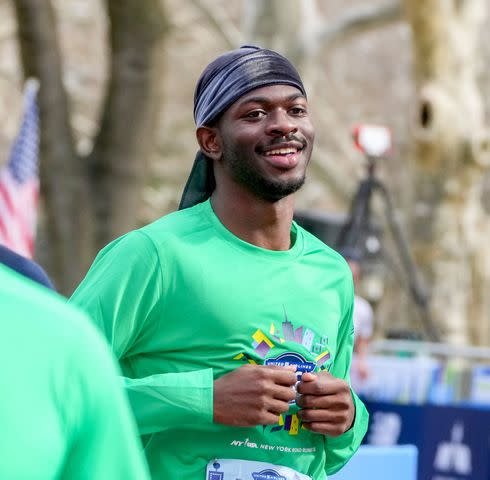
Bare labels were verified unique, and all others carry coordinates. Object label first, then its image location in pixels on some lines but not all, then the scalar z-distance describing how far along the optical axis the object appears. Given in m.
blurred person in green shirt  2.78
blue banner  14.46
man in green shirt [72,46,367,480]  6.04
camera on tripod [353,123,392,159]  24.80
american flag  19.14
